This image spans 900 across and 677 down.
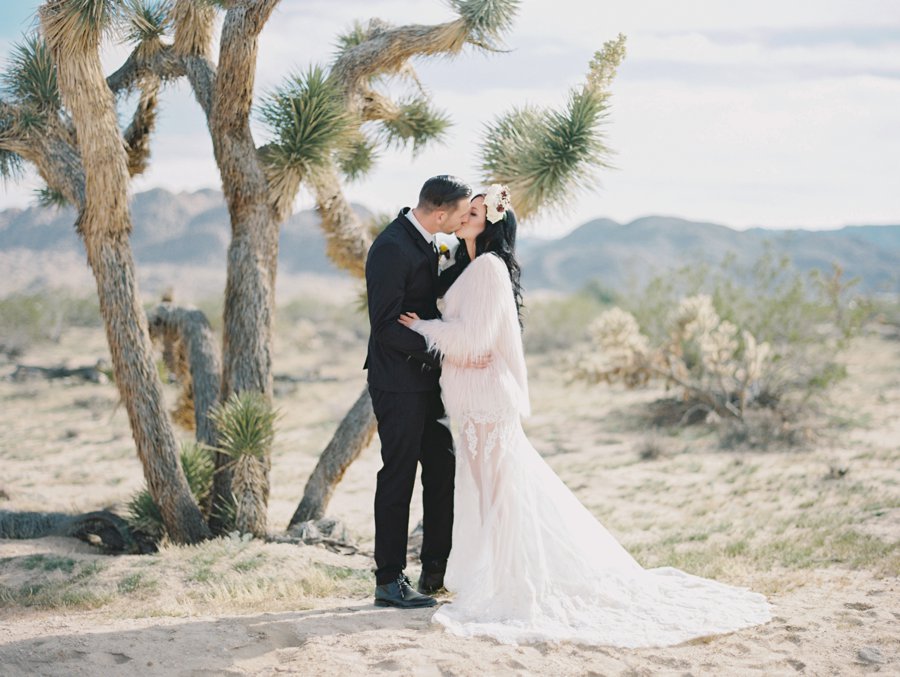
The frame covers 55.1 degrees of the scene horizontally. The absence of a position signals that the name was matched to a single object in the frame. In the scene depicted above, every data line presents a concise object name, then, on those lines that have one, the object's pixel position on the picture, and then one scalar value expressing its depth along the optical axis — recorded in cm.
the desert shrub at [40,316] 2200
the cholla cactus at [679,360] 1106
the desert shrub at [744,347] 1126
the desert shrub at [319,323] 2720
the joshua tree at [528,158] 718
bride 407
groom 432
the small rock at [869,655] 381
